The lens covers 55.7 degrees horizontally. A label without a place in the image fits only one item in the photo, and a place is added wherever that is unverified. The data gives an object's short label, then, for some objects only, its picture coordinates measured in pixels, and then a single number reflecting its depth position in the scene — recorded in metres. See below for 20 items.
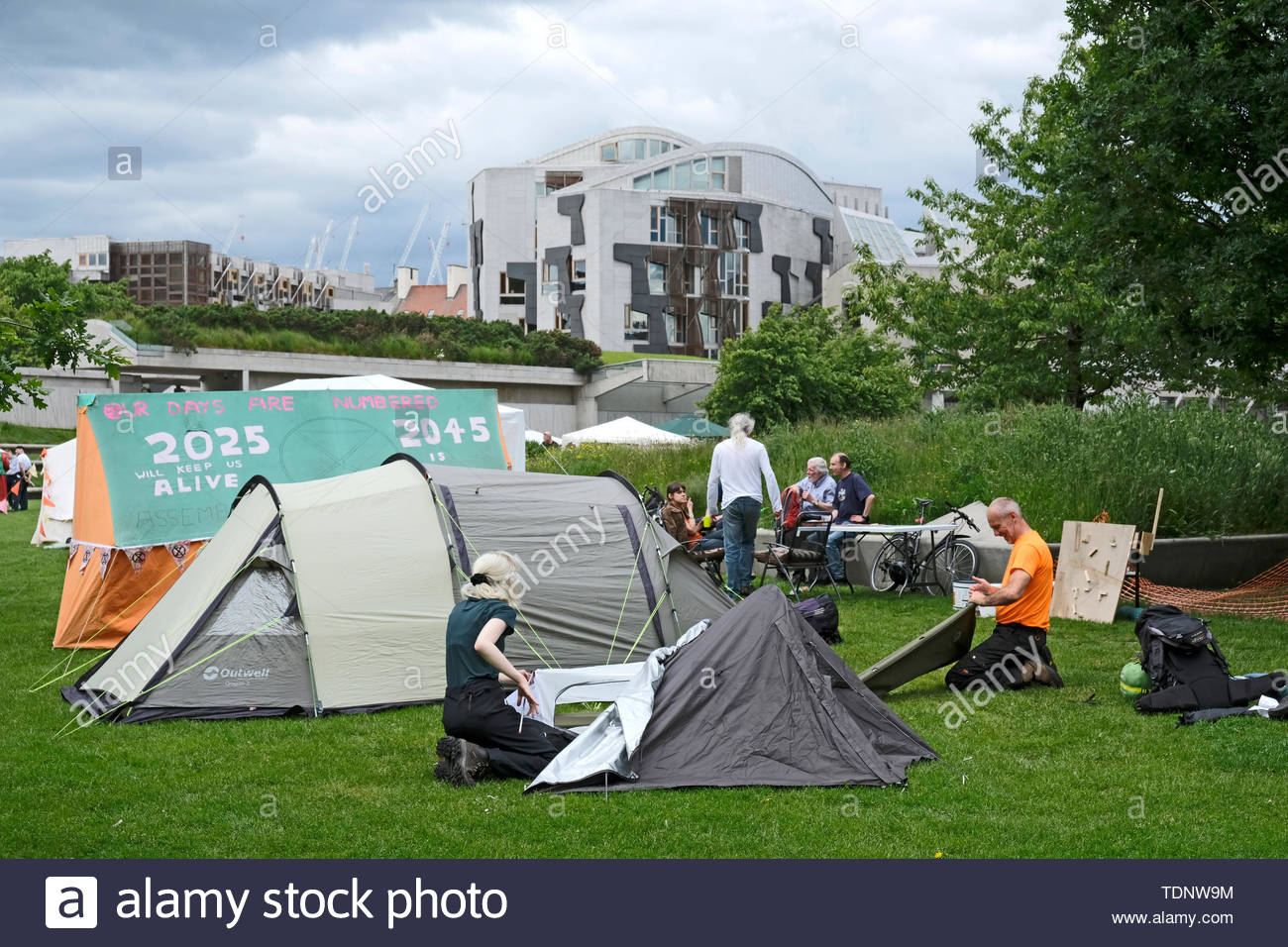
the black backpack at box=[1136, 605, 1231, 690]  8.07
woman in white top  13.05
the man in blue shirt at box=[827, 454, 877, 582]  14.19
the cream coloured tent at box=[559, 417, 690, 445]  35.62
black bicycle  14.02
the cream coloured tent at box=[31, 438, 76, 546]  22.05
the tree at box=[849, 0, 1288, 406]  11.45
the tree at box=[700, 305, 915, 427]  49.03
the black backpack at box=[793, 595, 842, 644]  10.00
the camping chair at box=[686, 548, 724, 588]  13.66
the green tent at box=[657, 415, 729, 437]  44.97
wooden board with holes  12.30
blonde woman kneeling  6.67
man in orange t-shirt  8.83
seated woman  14.53
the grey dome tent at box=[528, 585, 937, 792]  6.46
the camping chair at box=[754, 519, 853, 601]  13.12
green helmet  8.37
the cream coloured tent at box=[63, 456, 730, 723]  8.54
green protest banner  11.96
